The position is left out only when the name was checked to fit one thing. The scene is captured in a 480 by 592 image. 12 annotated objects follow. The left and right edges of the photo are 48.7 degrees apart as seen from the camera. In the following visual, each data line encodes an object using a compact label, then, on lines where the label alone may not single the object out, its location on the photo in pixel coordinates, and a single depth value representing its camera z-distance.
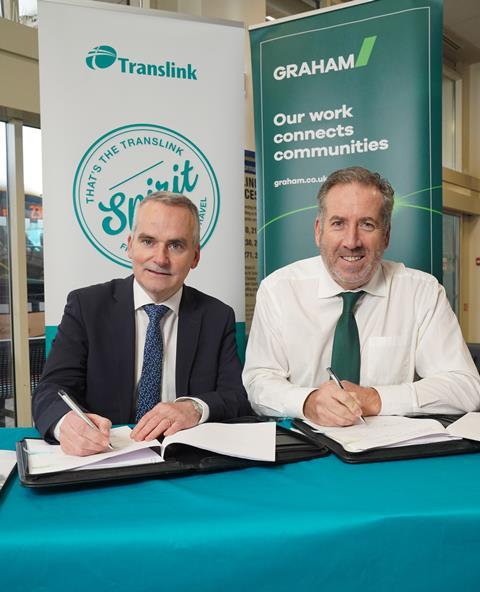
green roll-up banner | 2.25
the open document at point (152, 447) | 0.95
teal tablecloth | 0.73
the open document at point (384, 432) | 1.09
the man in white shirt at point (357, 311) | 1.79
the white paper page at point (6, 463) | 0.94
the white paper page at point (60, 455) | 0.94
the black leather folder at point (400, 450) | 1.03
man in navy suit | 1.65
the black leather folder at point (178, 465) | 0.89
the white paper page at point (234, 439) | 1.00
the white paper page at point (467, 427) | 1.15
